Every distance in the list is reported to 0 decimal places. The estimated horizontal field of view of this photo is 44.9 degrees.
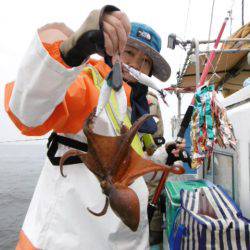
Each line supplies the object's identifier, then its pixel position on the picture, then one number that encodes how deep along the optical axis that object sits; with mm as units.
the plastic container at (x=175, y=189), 2148
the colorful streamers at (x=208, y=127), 1961
